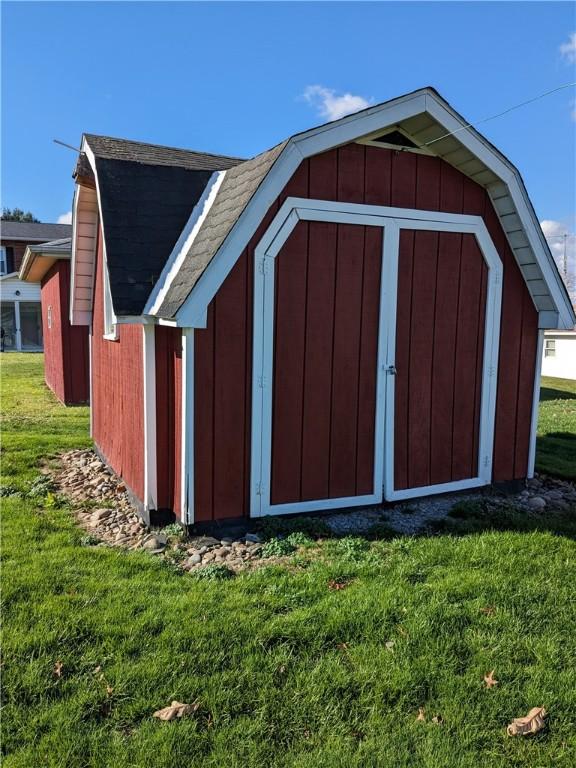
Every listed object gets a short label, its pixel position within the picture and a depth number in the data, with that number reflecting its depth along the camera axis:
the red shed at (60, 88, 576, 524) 4.71
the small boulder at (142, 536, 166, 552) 4.55
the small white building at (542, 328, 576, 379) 25.95
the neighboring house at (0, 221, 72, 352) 26.80
